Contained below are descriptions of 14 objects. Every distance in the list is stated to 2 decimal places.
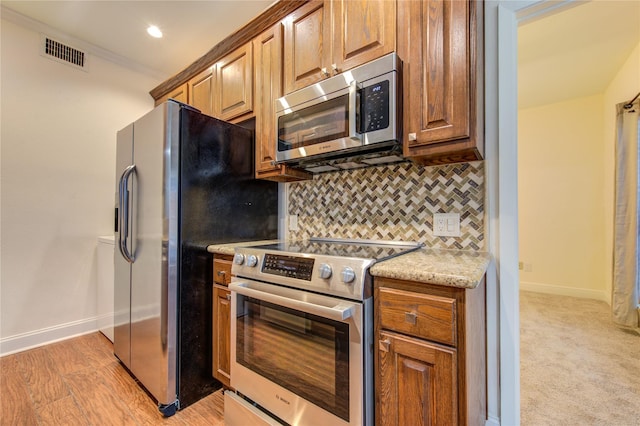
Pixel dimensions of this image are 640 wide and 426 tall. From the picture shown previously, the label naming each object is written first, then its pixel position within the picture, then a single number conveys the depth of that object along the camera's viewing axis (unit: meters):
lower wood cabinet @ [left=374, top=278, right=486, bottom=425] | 0.89
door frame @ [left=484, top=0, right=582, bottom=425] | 1.32
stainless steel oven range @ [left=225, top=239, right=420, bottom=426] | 1.04
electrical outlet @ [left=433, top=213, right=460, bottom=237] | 1.47
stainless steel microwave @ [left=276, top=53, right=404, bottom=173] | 1.32
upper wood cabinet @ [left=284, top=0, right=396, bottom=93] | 1.40
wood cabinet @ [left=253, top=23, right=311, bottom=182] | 1.84
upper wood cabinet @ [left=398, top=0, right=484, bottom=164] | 1.18
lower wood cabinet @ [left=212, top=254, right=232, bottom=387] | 1.62
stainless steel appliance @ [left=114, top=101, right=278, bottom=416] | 1.58
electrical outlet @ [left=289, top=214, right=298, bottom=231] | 2.20
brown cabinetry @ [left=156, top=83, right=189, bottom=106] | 2.64
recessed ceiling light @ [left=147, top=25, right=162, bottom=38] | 2.43
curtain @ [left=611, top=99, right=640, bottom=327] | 2.71
